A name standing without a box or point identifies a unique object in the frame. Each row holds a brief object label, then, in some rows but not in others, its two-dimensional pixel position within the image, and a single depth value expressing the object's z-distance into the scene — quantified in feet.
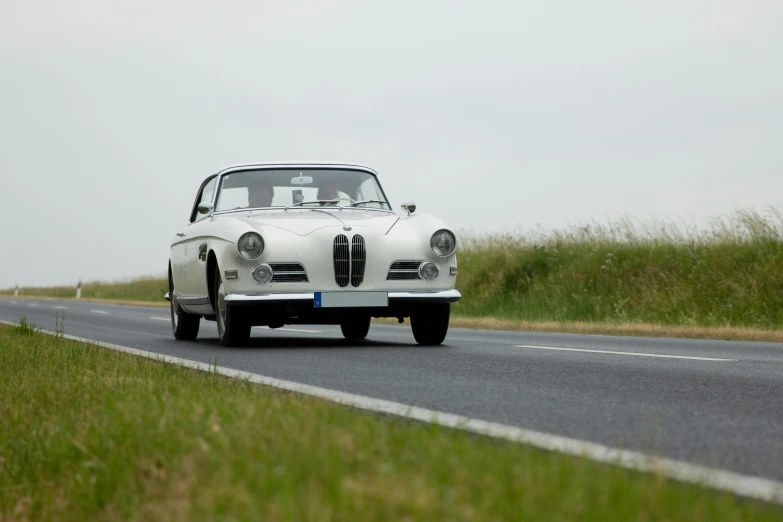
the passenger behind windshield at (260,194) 72.38
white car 63.51
